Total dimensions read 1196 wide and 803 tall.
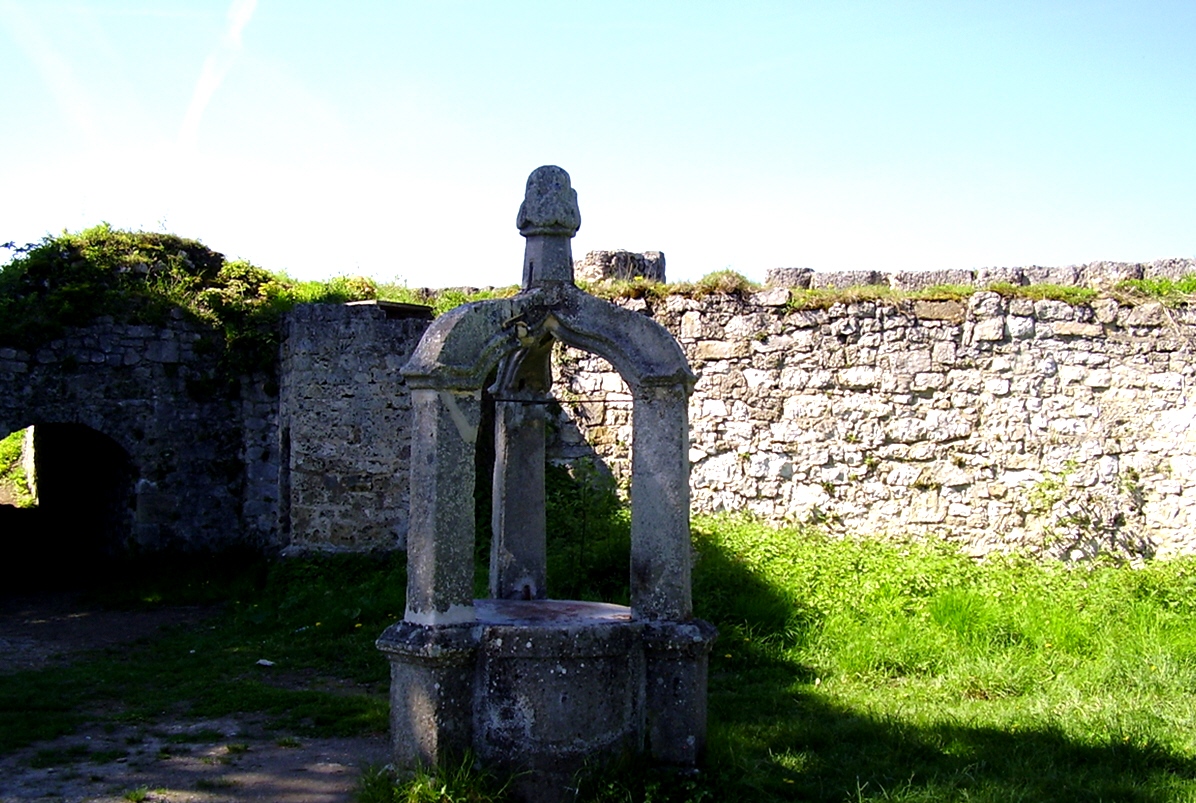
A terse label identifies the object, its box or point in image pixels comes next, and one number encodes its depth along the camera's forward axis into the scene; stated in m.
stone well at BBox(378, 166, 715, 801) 4.82
